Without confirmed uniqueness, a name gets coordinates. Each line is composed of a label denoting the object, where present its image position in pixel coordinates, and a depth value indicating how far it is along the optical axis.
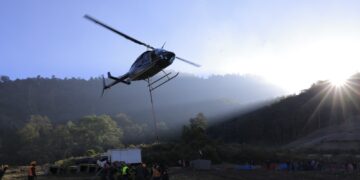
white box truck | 41.94
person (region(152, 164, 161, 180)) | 30.75
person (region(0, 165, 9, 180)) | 31.05
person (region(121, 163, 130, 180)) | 31.30
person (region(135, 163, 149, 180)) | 30.25
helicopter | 39.84
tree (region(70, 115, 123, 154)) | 115.81
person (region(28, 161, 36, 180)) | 32.78
